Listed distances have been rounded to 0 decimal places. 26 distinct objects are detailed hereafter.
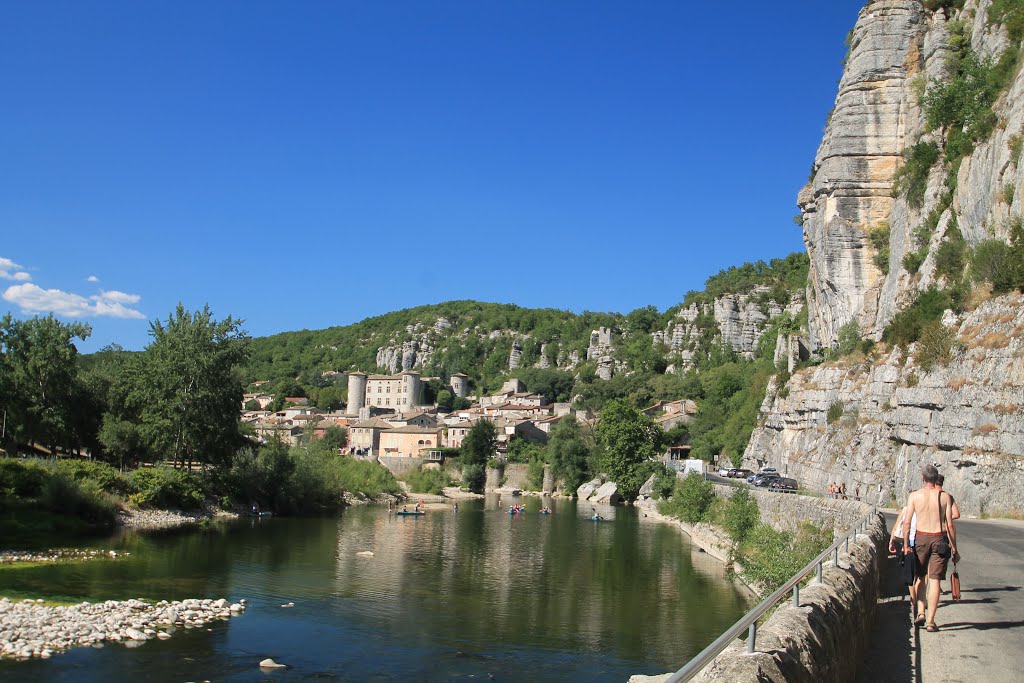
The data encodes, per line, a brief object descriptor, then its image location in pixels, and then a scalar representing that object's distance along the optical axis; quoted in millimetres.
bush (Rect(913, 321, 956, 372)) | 24219
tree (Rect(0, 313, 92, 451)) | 44219
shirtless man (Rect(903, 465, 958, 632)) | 7857
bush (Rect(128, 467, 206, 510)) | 39969
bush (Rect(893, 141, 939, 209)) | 34875
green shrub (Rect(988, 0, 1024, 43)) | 28953
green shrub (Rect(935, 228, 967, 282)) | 28605
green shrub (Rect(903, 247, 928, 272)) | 33625
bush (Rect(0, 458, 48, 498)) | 33406
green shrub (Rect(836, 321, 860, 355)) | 39656
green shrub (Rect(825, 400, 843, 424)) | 35969
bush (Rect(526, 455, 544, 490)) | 80062
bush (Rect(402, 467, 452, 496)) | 74938
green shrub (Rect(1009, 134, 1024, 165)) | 23189
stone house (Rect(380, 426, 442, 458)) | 95438
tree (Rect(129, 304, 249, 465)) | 44969
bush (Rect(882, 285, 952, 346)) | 28344
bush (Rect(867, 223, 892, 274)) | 40094
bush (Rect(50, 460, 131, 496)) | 36922
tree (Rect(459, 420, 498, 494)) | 80438
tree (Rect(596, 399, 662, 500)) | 66562
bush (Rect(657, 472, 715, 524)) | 43625
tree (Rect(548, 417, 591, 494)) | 75438
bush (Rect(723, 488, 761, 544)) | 32375
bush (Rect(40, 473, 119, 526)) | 34094
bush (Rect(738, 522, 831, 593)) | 21469
